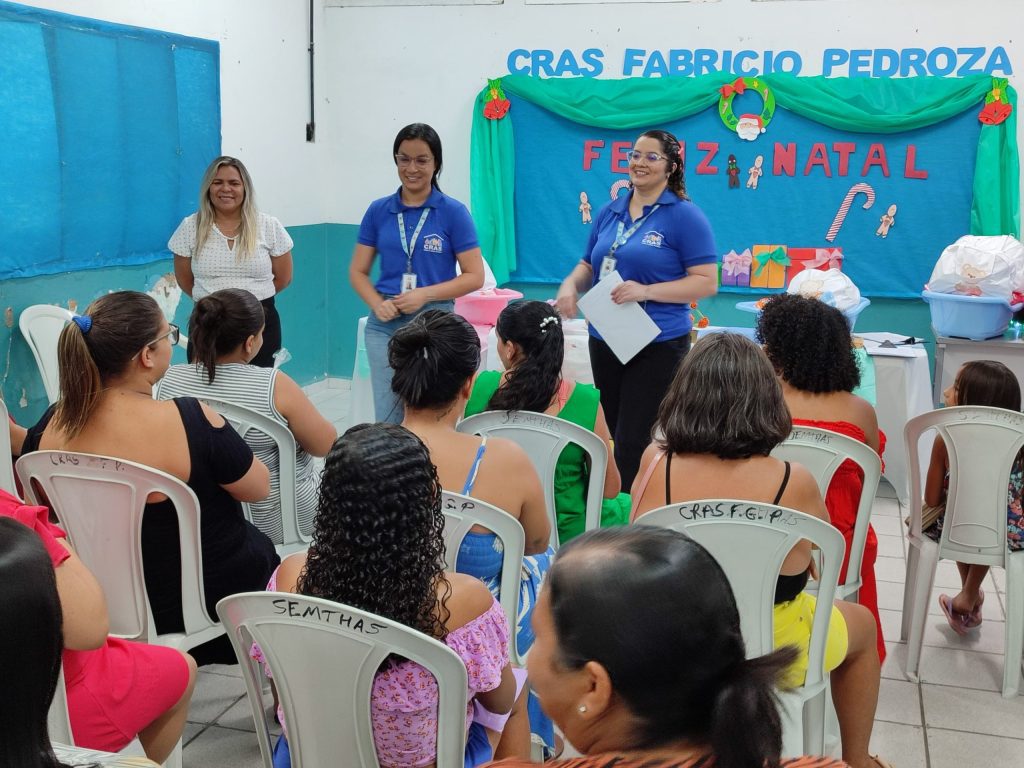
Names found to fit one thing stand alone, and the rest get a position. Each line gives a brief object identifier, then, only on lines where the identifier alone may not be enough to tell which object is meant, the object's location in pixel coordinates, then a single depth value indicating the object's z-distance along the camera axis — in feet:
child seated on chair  9.80
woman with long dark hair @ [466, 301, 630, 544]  8.70
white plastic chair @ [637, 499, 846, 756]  6.37
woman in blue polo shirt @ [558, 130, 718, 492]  11.62
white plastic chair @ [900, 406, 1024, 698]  9.20
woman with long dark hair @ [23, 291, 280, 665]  7.29
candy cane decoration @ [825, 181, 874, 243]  19.30
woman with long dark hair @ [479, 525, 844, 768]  3.24
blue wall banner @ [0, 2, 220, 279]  13.69
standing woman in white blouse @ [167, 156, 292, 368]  13.84
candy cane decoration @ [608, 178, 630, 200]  20.36
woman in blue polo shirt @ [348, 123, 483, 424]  12.55
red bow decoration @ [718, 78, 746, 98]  19.31
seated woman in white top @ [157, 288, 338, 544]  8.89
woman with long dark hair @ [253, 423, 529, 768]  5.01
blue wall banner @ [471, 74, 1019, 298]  18.63
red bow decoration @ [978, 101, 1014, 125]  18.17
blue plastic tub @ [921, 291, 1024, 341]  15.39
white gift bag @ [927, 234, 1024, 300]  15.35
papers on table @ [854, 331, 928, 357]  15.48
